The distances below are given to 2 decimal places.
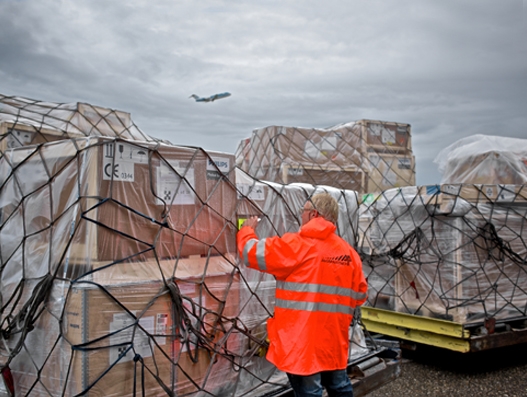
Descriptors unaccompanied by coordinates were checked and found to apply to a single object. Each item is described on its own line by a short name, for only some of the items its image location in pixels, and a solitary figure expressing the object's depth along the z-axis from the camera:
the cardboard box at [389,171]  7.95
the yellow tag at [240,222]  3.31
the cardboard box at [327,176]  7.28
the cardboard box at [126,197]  2.59
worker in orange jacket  2.85
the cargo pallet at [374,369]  3.70
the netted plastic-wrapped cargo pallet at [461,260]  5.48
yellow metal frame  5.36
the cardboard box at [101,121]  4.86
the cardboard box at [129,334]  2.50
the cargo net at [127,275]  2.54
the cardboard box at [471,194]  5.52
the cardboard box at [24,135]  3.91
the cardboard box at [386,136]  8.09
